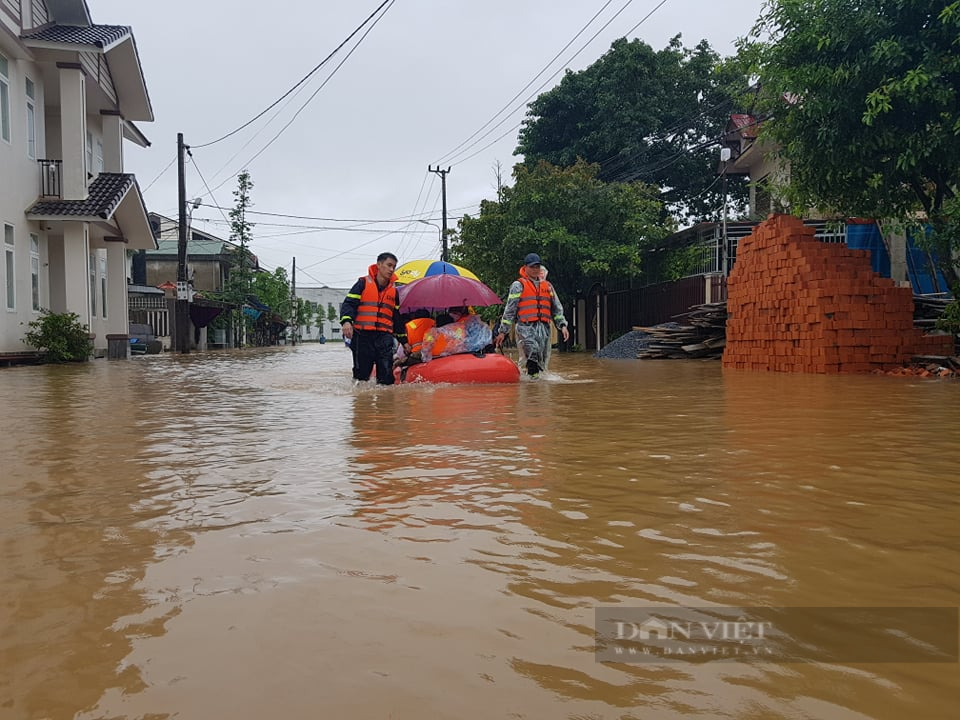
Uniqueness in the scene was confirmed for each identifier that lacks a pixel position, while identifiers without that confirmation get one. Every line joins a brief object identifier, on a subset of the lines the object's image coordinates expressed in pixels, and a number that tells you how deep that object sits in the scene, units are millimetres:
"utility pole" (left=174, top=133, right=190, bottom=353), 29878
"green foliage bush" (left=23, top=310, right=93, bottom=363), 17594
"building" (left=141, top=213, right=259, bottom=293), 50781
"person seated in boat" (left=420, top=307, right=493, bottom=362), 11336
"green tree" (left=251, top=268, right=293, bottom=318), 50781
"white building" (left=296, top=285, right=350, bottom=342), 114950
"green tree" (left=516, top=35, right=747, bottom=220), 32469
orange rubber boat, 10828
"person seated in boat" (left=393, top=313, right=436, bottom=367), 11812
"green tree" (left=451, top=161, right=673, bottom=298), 25750
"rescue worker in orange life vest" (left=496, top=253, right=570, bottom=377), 11633
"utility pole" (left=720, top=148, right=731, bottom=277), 21969
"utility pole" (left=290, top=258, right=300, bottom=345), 70625
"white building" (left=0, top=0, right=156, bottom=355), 17250
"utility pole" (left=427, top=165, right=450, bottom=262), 44344
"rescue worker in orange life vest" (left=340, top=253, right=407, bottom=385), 10289
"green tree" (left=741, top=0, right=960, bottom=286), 10844
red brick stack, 12680
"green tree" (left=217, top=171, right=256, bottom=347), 41906
